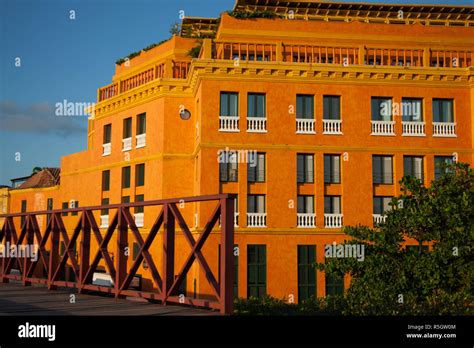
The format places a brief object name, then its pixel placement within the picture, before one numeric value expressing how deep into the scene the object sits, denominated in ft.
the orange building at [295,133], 102.06
